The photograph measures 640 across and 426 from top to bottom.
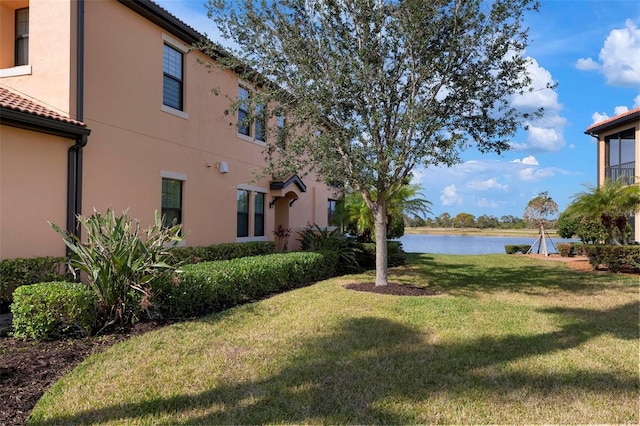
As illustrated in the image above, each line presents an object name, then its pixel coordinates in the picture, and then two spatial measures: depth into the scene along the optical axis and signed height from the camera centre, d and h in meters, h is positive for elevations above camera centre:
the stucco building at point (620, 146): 20.78 +4.03
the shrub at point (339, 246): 14.98 -1.03
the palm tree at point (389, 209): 19.03 +0.41
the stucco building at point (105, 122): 8.09 +2.15
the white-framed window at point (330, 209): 23.32 +0.46
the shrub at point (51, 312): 5.92 -1.38
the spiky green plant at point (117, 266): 6.47 -0.80
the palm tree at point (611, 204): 15.26 +0.62
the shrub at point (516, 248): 24.55 -1.63
